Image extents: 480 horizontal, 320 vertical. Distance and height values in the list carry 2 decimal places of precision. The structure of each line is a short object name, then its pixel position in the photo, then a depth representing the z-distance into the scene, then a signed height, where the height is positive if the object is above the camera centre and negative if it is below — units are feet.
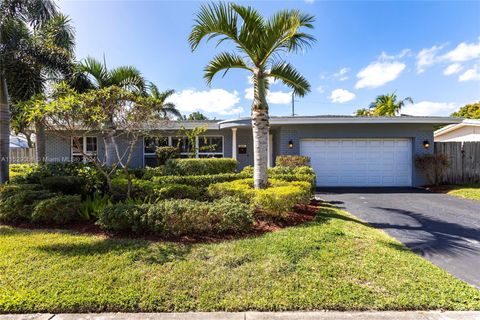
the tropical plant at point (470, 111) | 83.90 +16.70
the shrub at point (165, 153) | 40.73 +0.94
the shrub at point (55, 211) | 16.89 -3.51
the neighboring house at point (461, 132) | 53.40 +5.76
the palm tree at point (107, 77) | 32.48 +11.11
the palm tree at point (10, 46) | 24.39 +11.55
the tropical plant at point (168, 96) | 57.98 +15.26
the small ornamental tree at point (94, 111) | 16.79 +3.47
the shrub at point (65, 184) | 22.12 -2.23
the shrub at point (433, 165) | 37.29 -1.34
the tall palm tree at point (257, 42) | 18.70 +9.22
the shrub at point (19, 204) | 17.60 -3.14
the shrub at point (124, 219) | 15.10 -3.63
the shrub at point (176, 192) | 21.07 -2.89
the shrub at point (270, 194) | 17.17 -2.75
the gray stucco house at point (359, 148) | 39.22 +1.37
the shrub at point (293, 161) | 34.15 -0.48
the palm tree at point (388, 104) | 75.10 +16.89
